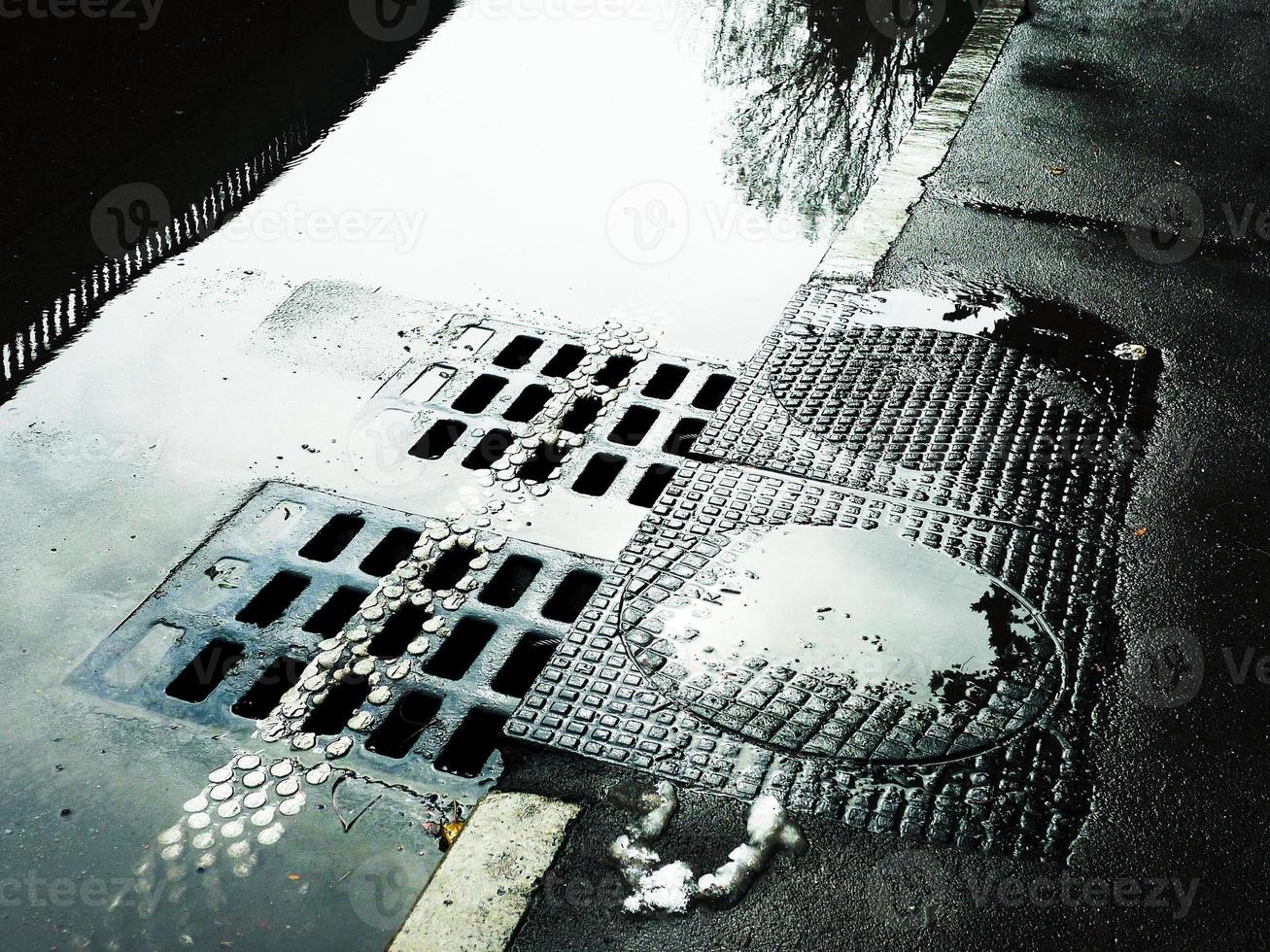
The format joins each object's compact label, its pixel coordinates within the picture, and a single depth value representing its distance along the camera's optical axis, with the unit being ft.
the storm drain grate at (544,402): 12.56
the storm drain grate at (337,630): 9.68
